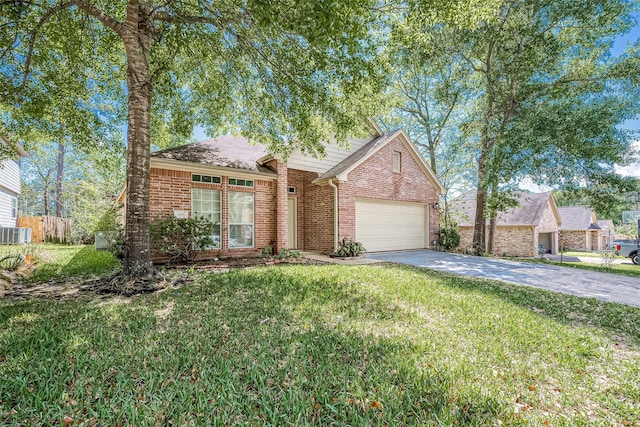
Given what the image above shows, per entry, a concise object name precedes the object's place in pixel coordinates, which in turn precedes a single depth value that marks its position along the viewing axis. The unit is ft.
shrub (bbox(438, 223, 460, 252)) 45.52
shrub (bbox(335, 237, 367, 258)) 33.51
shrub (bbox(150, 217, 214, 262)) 25.82
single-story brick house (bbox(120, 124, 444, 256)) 29.19
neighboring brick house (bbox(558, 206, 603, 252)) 96.42
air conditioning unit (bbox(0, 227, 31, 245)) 41.32
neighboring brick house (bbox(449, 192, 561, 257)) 72.54
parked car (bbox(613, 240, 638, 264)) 60.59
